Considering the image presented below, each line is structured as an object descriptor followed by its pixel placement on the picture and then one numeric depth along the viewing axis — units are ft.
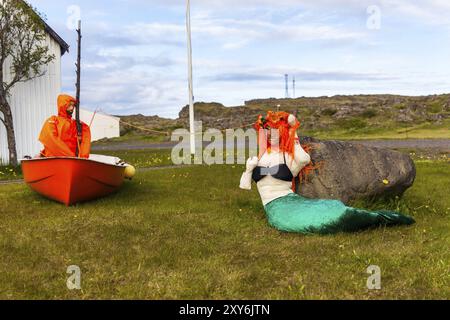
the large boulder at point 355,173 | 31.19
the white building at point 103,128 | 164.29
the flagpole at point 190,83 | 71.10
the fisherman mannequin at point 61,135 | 35.29
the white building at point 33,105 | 64.69
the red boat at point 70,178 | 32.58
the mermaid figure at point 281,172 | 27.45
